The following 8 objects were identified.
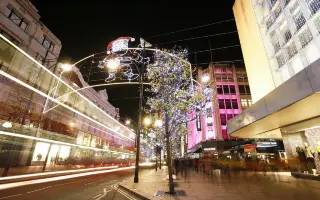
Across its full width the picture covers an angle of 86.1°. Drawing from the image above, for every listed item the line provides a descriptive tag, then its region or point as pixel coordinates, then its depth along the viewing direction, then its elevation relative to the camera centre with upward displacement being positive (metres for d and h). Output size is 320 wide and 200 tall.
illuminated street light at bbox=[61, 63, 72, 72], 15.10 +7.68
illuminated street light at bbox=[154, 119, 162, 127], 17.98 +3.85
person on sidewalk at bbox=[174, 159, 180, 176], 19.78 -0.30
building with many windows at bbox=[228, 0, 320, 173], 9.41 +7.94
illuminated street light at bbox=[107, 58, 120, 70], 13.77 +7.37
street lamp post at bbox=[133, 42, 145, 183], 13.43 +4.40
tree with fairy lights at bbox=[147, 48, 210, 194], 11.73 +5.55
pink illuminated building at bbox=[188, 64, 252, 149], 43.87 +16.23
